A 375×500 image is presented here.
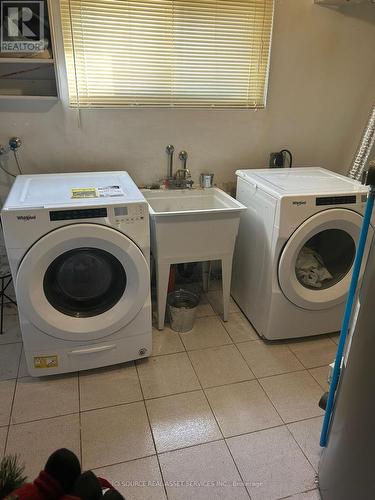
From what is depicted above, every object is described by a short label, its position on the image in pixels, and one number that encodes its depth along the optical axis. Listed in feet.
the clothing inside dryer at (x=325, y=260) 6.76
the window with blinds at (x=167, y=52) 6.53
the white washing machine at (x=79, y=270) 5.01
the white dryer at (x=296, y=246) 6.03
